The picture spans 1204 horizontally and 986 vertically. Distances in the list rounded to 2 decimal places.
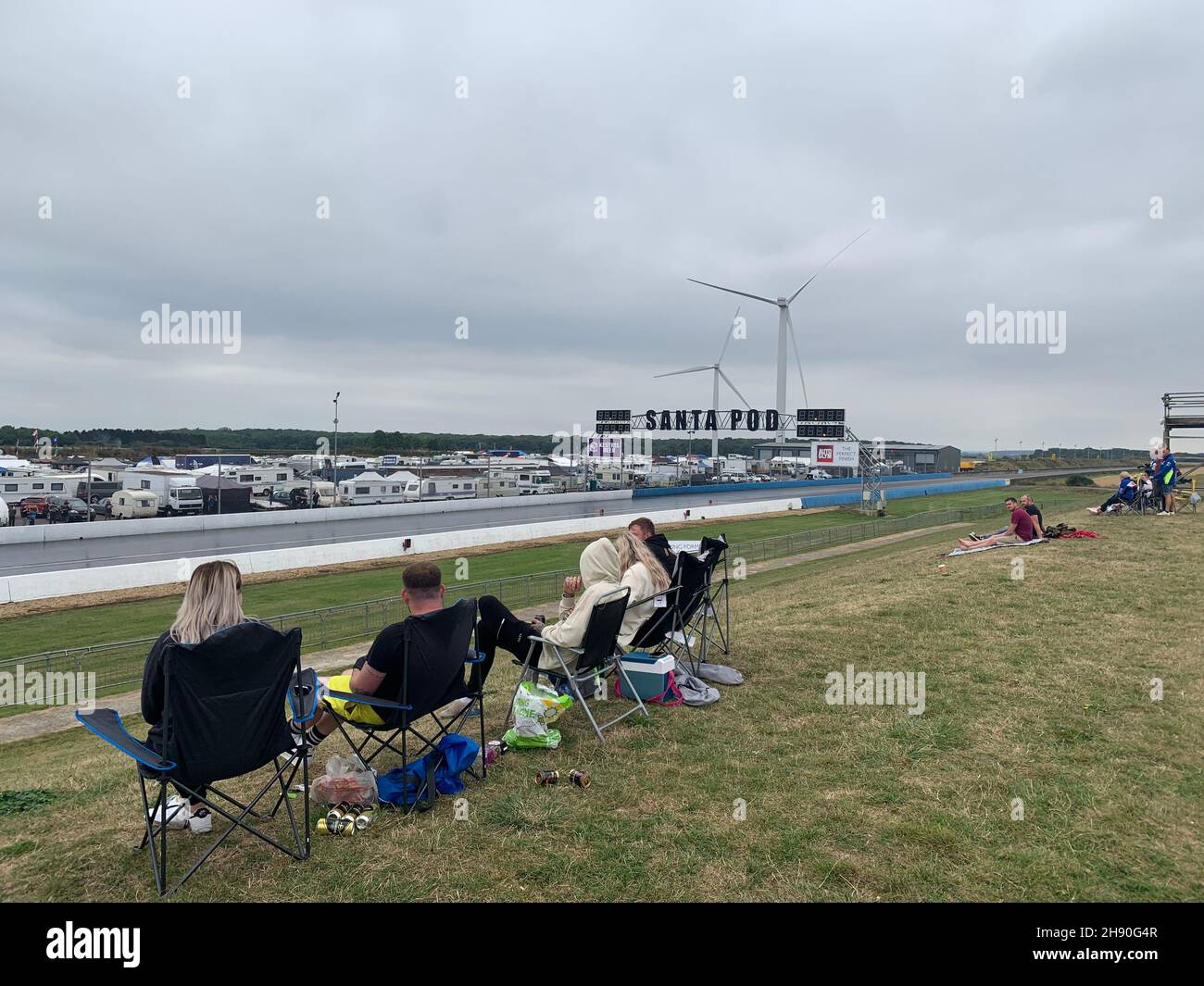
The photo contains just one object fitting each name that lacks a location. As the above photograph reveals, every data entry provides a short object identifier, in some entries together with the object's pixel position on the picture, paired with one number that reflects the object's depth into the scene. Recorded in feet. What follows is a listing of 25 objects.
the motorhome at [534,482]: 216.13
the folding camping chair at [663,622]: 21.99
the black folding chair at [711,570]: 25.68
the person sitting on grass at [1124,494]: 72.18
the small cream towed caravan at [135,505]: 146.72
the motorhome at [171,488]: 152.66
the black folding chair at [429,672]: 14.78
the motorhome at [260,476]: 169.58
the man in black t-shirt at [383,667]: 14.96
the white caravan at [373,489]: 179.01
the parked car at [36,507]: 138.31
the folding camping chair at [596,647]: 18.48
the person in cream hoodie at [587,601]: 18.92
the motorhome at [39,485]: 147.23
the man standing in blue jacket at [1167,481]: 70.38
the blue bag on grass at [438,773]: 15.03
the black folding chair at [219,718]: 12.00
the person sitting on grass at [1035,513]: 52.39
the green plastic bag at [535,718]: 17.95
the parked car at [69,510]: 134.72
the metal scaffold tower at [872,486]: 168.45
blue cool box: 20.89
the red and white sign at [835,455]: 293.02
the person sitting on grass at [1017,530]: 51.11
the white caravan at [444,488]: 189.78
